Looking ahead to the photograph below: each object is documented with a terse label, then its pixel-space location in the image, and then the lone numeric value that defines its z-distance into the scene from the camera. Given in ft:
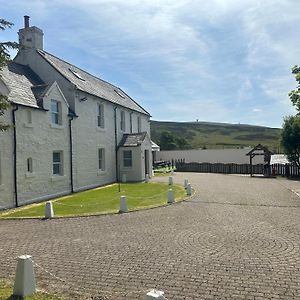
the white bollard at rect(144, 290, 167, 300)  14.15
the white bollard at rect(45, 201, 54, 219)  42.50
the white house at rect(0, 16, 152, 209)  53.06
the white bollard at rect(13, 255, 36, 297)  18.47
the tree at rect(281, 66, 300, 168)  103.62
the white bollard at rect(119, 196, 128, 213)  45.27
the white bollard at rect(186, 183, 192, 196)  61.77
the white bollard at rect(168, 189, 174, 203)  53.05
